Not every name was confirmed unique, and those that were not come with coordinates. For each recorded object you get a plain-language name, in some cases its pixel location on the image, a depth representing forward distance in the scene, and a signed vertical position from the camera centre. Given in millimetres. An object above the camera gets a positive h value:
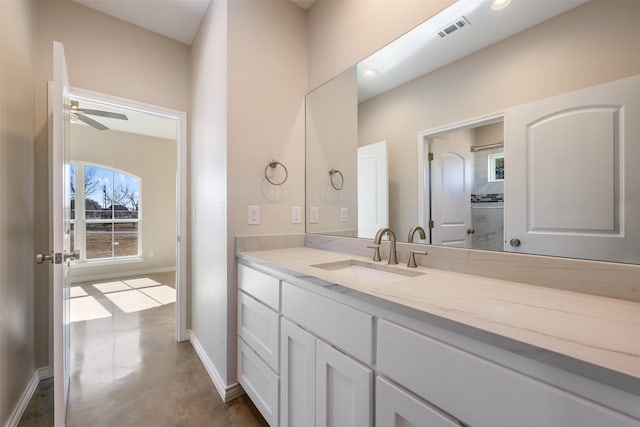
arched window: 4551 +13
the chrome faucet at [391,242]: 1356 -155
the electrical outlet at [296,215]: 1980 -22
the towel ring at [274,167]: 1852 +302
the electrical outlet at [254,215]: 1770 -19
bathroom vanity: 494 -340
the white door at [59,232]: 1315 -95
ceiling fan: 2043 +797
